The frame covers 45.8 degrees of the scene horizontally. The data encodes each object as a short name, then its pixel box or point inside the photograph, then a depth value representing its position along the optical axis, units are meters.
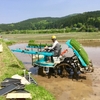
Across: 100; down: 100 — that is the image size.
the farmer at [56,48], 6.83
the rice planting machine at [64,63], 6.46
